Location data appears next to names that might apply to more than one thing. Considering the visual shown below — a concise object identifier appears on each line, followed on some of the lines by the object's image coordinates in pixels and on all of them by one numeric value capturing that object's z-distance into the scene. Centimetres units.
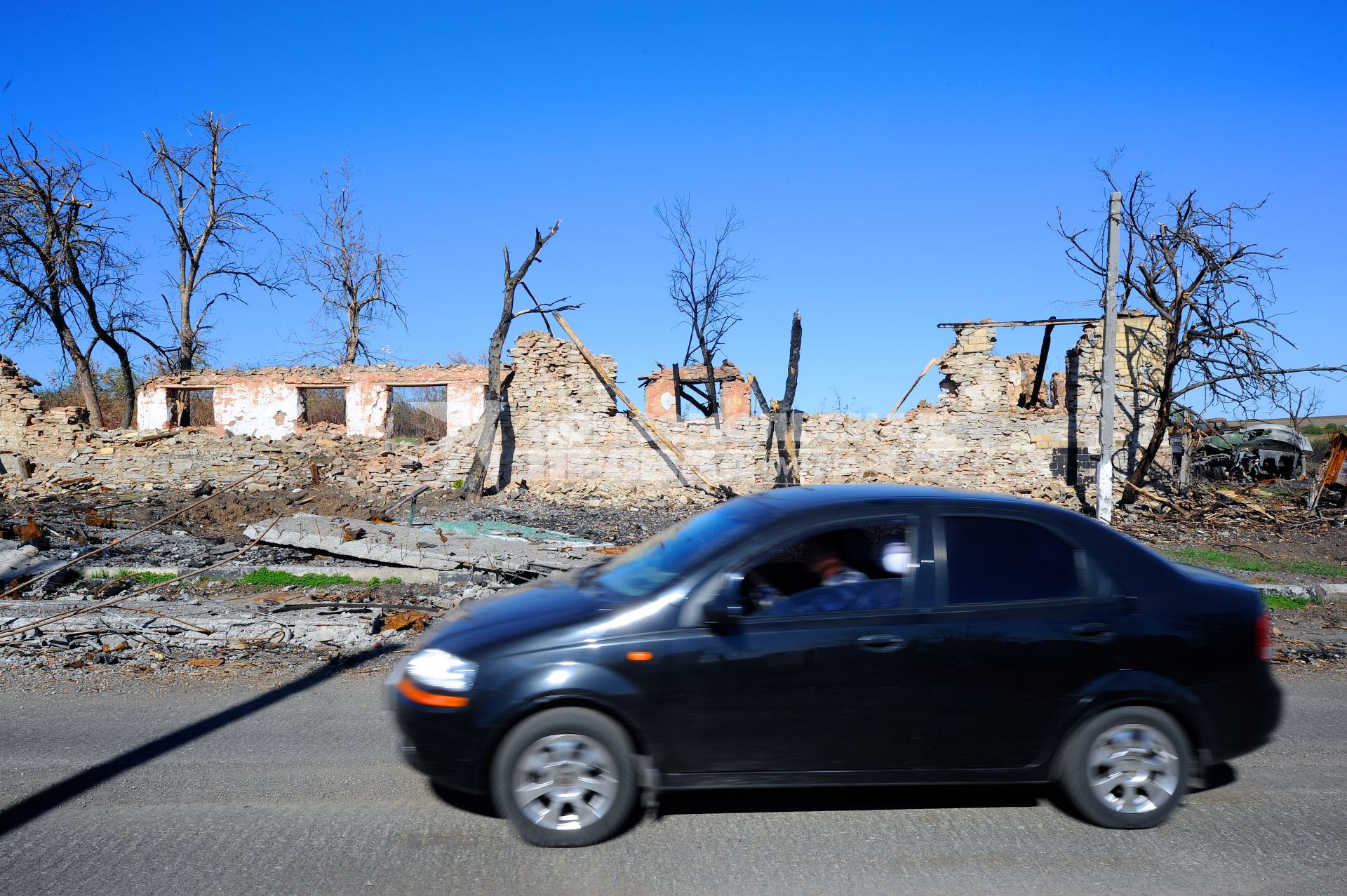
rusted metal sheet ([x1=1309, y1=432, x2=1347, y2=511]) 1831
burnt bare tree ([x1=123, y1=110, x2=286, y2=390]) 3044
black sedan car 375
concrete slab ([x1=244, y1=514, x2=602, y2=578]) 1064
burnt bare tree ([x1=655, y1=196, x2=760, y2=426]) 3344
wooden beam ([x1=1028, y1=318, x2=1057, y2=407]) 2025
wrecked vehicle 2419
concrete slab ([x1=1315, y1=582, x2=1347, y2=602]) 1050
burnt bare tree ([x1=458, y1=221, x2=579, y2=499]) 2041
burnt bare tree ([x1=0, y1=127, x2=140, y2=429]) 2569
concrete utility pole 1606
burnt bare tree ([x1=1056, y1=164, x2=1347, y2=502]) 1700
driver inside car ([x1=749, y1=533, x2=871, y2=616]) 394
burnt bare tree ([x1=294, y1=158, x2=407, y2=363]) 3481
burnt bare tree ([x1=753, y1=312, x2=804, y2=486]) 1998
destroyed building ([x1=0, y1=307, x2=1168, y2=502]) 1938
